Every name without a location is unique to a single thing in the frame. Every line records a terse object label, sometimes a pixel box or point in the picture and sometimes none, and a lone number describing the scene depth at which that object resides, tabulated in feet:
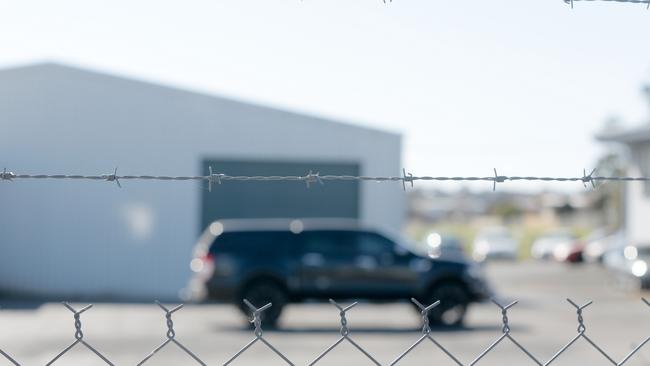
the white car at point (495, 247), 173.78
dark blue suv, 60.23
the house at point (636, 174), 111.96
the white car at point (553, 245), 166.86
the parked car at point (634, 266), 90.73
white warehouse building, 80.69
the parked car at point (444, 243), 110.08
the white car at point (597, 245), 149.84
